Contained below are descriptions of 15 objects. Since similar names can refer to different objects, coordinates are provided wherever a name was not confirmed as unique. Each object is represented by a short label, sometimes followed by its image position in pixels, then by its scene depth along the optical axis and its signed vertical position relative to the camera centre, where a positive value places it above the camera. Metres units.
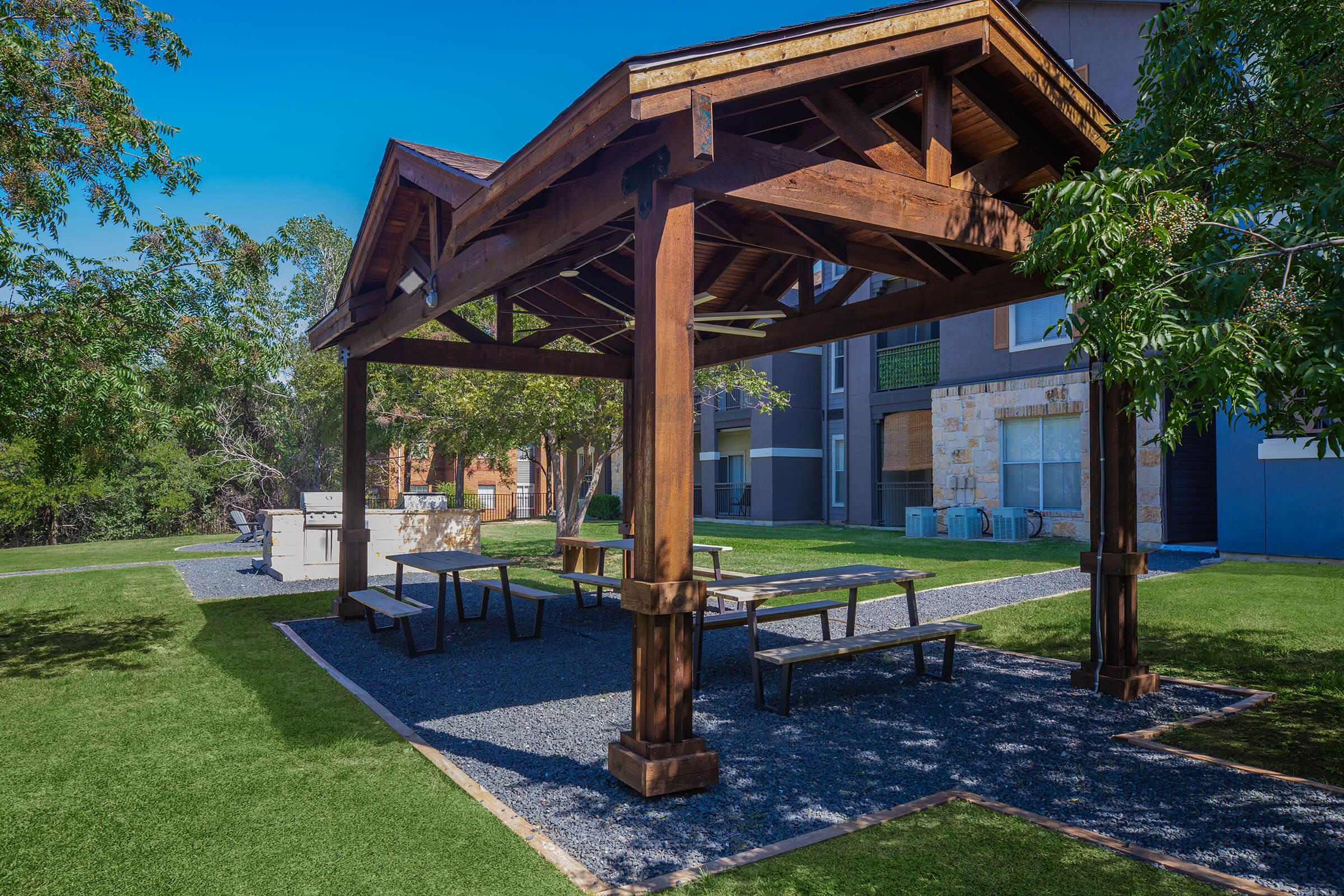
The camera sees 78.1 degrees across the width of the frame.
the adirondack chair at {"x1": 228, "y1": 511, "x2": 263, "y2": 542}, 19.61 -1.28
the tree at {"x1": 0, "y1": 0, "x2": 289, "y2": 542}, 6.01 +1.55
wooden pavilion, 4.00 +1.68
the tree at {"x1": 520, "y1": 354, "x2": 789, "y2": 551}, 12.91 +0.86
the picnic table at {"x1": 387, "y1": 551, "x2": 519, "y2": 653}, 7.70 -0.92
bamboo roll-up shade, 20.98 +0.85
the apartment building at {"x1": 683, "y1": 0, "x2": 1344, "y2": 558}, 12.89 +0.74
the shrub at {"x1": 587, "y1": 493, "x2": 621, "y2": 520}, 31.34 -1.30
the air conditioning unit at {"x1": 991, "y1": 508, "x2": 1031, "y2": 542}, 17.08 -1.07
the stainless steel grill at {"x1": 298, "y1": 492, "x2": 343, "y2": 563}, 13.30 -1.02
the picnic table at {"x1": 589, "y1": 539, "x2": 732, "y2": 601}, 9.27 -0.85
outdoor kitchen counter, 13.19 -1.07
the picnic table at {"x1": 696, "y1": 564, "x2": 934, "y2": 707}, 6.04 -0.88
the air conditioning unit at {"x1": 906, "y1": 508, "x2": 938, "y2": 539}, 18.88 -1.14
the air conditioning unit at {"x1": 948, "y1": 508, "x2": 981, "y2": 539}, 17.86 -1.07
